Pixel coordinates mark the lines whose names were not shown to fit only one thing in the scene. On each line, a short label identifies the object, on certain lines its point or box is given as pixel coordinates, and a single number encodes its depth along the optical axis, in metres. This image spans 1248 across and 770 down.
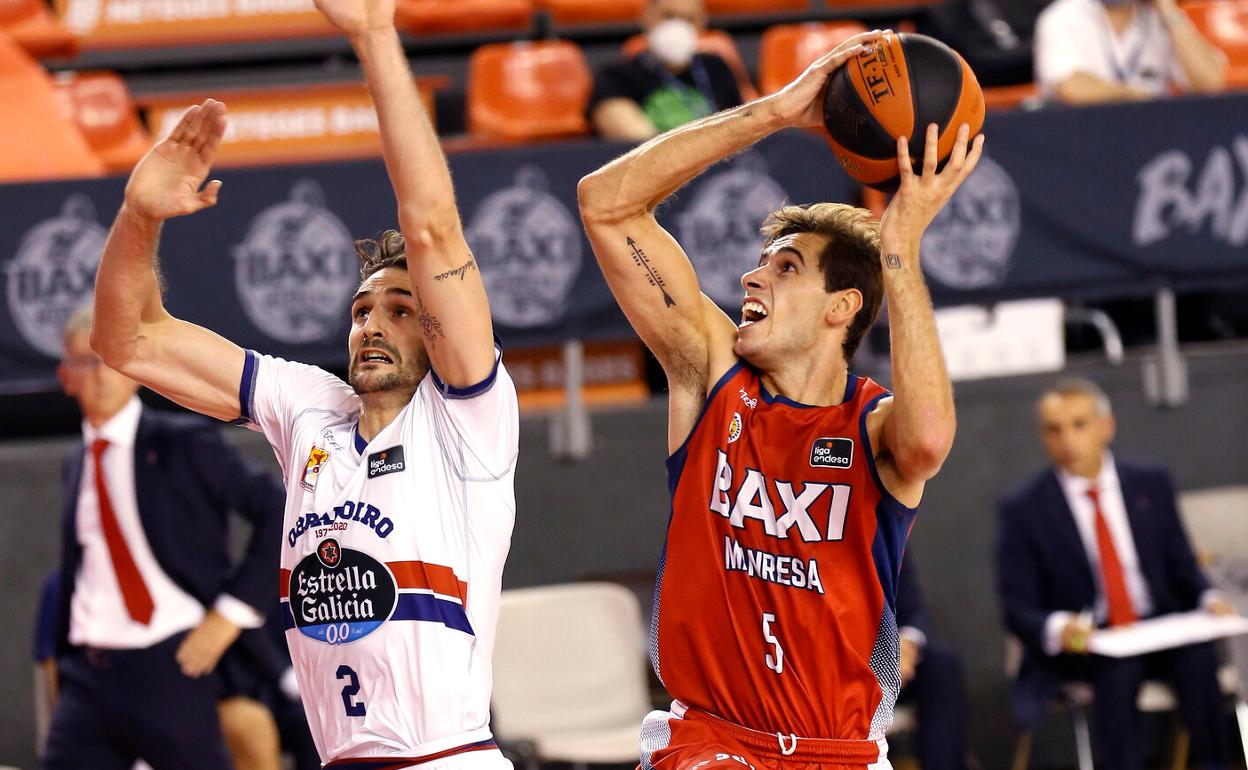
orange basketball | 7.58
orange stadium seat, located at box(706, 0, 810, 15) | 21.89
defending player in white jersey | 6.70
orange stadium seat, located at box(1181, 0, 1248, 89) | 19.39
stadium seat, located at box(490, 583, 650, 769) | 14.27
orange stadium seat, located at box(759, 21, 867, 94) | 19.09
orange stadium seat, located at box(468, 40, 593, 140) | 18.44
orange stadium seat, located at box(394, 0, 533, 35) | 20.72
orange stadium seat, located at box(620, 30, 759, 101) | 18.20
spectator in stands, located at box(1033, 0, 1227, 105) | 17.19
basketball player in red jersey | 7.56
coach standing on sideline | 11.67
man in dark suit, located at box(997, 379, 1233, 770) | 14.40
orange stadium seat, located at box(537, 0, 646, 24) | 21.08
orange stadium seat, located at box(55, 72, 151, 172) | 18.92
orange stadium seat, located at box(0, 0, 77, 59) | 20.47
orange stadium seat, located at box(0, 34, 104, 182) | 16.59
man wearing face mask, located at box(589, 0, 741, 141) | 16.95
